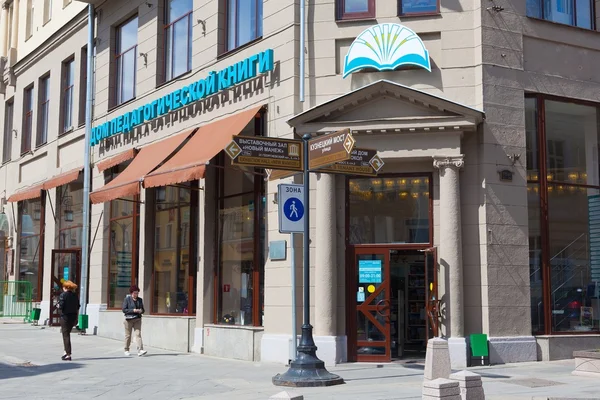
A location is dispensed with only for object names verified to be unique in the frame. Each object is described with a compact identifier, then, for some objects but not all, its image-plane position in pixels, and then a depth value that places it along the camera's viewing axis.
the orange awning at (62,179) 25.02
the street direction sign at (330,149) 12.09
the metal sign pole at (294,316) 12.76
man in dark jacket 17.77
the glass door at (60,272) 26.00
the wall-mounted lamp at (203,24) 19.23
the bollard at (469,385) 9.46
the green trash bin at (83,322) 23.50
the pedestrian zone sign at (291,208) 12.67
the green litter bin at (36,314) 27.28
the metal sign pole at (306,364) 12.21
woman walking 16.81
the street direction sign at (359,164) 12.70
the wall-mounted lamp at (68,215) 26.51
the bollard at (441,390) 8.91
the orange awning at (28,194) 27.55
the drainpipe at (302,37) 16.17
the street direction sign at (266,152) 12.24
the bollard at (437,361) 11.47
